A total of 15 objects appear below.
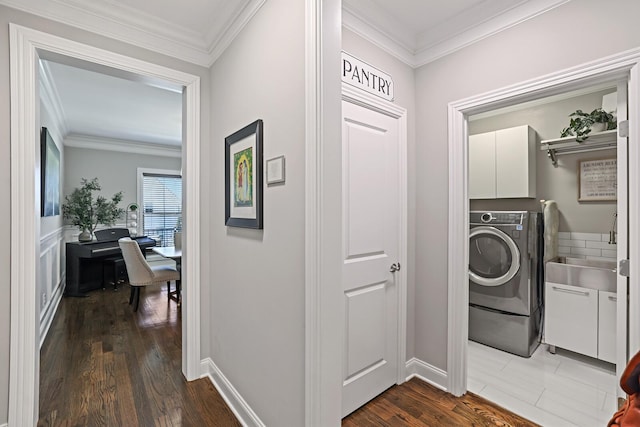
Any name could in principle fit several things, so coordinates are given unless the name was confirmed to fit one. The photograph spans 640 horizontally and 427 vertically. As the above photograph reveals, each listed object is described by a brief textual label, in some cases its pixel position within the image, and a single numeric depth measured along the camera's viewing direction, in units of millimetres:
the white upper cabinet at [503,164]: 3074
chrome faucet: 2773
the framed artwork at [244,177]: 1693
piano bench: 4928
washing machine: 2809
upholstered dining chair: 3736
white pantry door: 1953
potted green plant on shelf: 2564
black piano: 4508
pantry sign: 1929
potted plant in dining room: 5027
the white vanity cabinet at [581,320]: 2482
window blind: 6215
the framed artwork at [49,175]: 3295
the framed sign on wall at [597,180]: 2830
